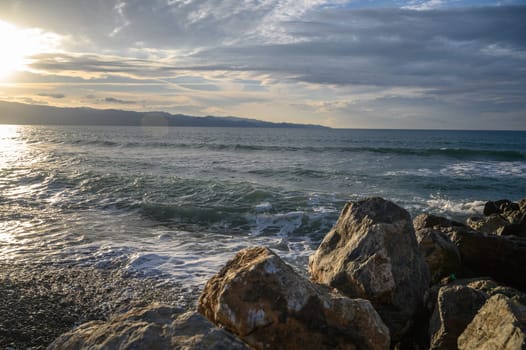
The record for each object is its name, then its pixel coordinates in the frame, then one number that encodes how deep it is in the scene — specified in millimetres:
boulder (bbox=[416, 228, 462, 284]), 6602
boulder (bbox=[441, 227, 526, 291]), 6711
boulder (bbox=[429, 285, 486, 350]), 4281
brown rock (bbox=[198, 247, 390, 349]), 3625
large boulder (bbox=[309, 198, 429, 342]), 4973
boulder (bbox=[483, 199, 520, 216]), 13084
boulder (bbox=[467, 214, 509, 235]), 9977
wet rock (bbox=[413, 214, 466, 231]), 8445
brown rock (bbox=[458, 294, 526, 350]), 3072
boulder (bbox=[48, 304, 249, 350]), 2822
